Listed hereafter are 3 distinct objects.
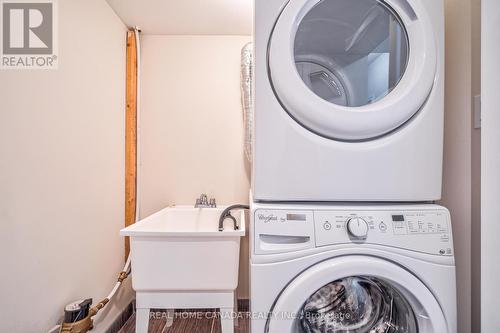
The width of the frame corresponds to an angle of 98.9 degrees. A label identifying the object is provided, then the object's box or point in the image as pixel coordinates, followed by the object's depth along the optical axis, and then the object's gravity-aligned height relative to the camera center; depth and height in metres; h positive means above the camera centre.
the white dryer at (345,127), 0.69 +0.13
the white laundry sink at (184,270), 1.02 -0.50
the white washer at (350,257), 0.64 -0.28
